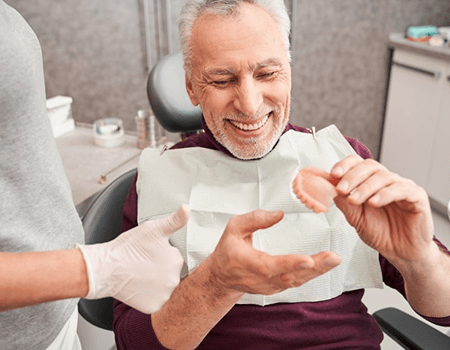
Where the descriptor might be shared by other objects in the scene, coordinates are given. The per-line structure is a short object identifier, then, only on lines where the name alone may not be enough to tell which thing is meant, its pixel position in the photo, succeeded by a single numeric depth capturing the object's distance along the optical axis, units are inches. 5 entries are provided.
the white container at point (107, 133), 105.5
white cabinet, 113.0
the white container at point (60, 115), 108.0
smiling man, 38.5
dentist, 31.2
